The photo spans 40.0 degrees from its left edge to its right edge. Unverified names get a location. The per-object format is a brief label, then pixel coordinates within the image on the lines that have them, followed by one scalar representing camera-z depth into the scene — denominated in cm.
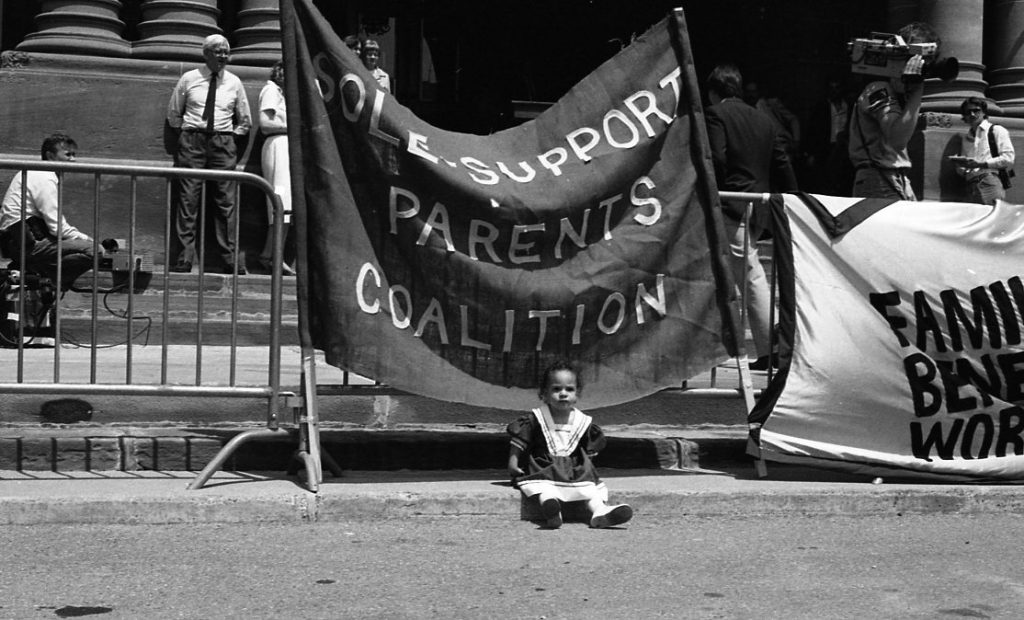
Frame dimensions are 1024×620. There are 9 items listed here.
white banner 700
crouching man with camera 895
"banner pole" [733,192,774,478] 702
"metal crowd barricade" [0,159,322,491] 647
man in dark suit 912
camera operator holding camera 1047
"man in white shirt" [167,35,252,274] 1200
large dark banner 659
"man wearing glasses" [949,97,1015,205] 1426
